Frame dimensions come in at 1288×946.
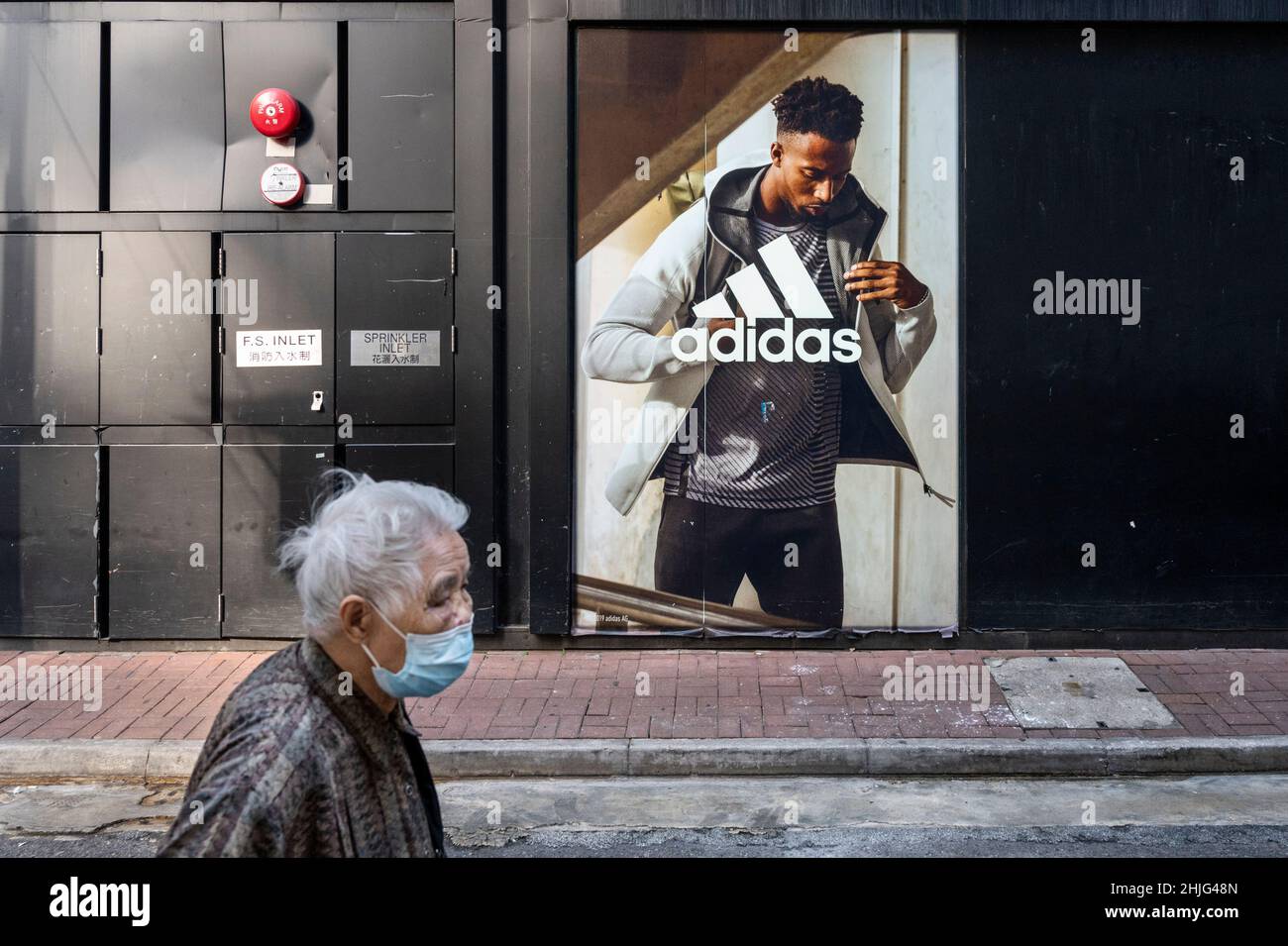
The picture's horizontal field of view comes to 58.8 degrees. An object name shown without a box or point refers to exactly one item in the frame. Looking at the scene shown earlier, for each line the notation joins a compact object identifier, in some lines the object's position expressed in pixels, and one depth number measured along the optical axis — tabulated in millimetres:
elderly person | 2002
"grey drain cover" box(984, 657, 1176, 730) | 6891
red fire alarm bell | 8398
